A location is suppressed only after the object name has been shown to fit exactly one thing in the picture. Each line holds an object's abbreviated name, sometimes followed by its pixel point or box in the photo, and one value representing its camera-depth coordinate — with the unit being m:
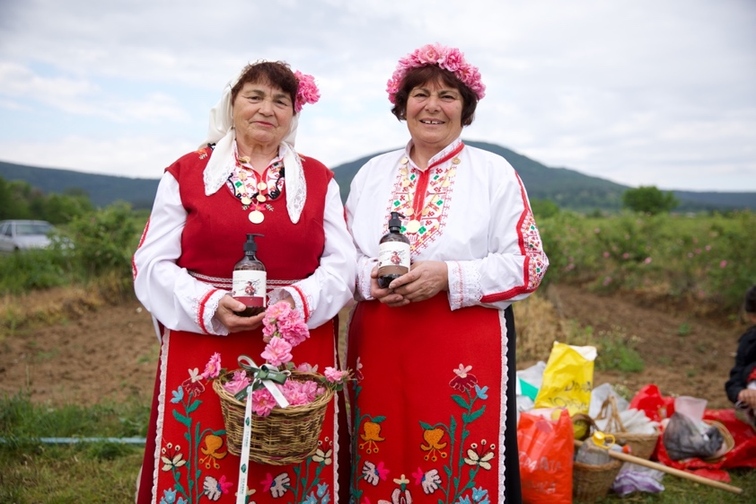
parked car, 17.28
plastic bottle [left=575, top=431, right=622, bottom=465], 3.48
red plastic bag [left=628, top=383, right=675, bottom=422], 4.25
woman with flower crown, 2.45
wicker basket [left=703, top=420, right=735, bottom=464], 3.87
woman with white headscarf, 2.35
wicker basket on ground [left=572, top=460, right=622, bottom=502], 3.43
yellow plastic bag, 3.82
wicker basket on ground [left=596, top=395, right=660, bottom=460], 3.79
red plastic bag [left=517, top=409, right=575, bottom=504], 3.25
